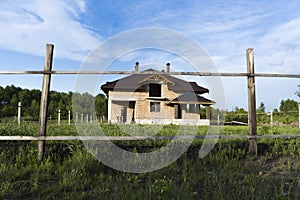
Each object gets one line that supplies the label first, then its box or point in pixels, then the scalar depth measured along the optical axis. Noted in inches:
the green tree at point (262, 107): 1366.9
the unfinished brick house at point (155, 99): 911.7
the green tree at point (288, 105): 1412.4
